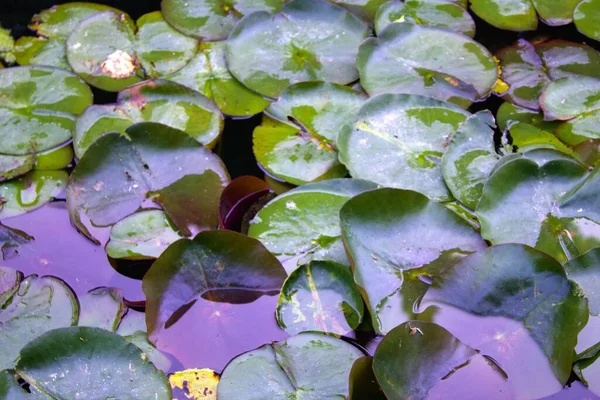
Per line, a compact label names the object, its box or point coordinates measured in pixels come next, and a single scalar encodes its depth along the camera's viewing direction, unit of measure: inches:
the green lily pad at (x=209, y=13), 117.6
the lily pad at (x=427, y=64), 113.0
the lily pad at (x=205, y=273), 104.7
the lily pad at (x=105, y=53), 115.7
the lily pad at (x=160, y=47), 116.1
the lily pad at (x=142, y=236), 107.4
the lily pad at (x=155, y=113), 112.0
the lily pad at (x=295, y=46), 114.6
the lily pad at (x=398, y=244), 104.1
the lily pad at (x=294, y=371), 102.6
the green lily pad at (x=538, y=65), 114.0
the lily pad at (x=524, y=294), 102.5
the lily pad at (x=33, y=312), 104.7
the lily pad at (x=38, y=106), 112.4
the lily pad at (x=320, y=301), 104.8
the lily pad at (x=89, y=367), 102.4
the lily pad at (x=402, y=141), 109.1
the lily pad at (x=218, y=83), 114.1
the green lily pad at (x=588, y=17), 116.5
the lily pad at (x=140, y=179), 108.7
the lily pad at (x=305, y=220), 106.9
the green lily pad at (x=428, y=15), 116.6
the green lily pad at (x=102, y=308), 105.9
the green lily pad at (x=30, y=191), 110.5
